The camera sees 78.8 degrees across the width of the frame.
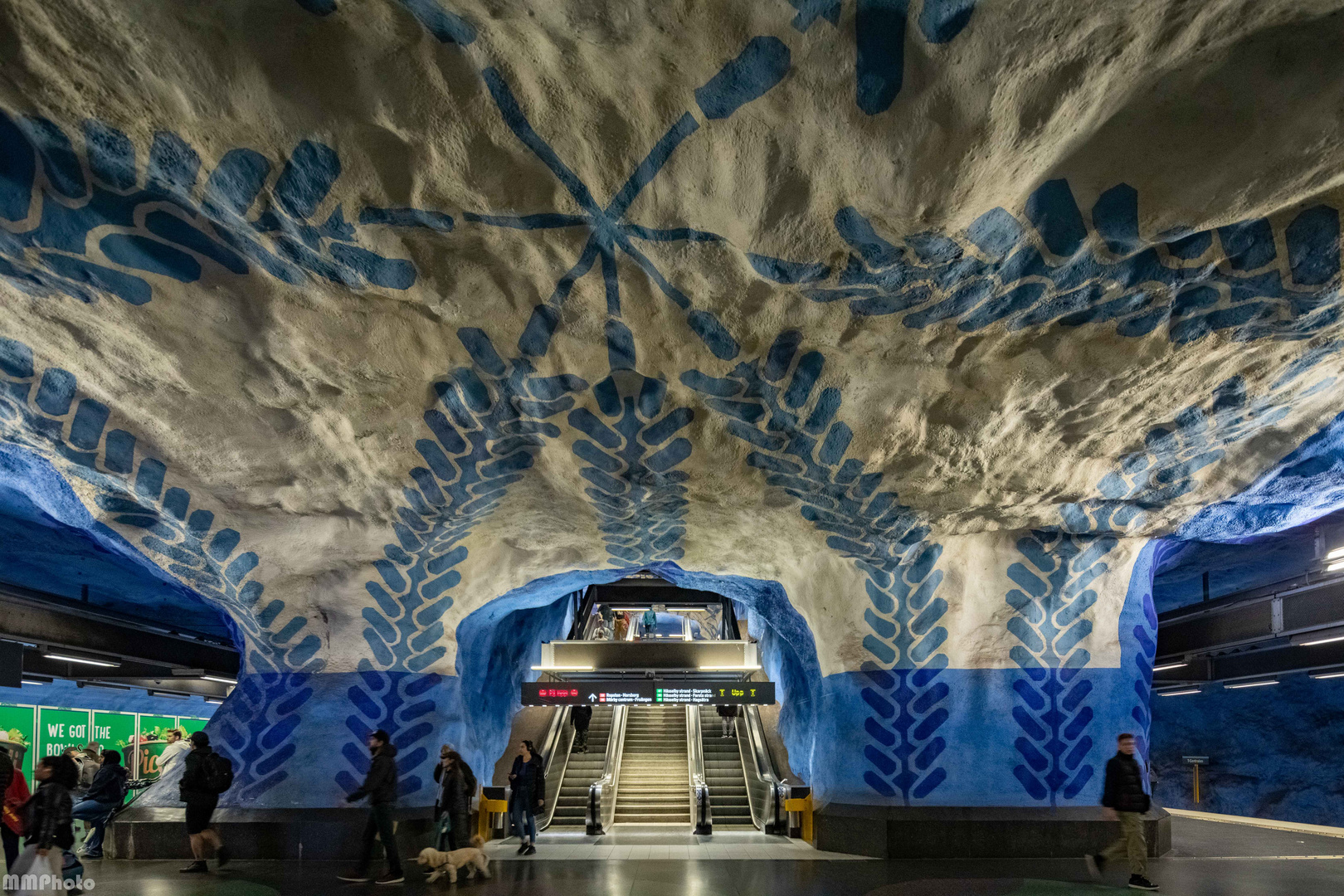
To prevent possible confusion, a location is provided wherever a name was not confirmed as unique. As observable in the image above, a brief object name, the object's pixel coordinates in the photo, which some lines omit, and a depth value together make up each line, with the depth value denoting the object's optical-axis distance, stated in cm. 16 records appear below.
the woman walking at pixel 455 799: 738
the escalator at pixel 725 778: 1227
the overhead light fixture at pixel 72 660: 1073
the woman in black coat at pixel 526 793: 908
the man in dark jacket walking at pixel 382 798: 686
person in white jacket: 931
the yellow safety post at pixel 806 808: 990
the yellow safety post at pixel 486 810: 1030
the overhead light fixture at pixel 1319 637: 961
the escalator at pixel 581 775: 1256
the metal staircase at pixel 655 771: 1257
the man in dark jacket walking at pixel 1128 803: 658
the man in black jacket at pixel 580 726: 1499
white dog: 696
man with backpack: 732
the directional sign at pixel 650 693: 1050
